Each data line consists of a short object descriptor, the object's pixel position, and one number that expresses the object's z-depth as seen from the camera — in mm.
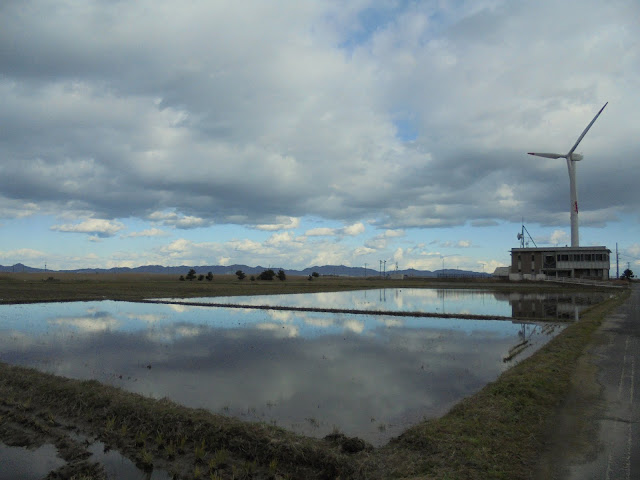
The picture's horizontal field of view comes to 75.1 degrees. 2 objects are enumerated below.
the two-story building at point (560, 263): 104250
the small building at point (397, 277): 174912
